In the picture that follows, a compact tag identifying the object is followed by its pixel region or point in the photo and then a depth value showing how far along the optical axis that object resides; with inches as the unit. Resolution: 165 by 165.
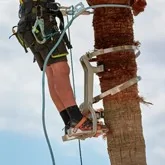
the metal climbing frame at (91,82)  538.6
